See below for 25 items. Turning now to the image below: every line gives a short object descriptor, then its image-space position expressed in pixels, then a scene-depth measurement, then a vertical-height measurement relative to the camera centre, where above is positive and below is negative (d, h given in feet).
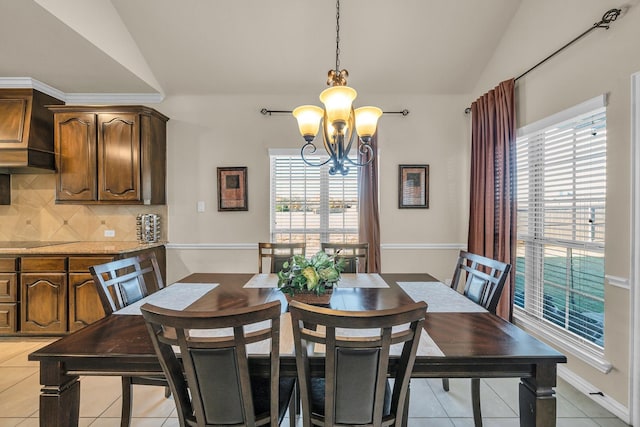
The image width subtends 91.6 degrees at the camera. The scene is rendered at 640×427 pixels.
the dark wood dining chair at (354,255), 8.50 -1.21
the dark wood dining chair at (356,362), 3.04 -1.60
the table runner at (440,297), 5.21 -1.61
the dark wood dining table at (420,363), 3.61 -1.79
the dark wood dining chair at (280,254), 8.51 -1.16
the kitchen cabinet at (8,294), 9.57 -2.60
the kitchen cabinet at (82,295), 9.61 -2.63
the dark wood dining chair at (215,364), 3.07 -1.64
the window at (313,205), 12.19 +0.26
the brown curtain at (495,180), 8.95 +1.00
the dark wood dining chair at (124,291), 5.18 -1.47
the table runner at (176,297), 5.28 -1.61
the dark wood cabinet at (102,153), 10.66 +1.98
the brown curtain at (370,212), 11.50 -0.01
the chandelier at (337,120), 5.58 +1.79
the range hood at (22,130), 9.97 +2.60
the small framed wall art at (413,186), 11.93 +0.99
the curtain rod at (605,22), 6.13 +3.91
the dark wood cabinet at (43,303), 9.61 -2.88
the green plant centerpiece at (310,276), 5.21 -1.10
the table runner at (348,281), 6.74 -1.60
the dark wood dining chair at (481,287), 5.46 -1.42
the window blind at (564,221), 6.93 -0.22
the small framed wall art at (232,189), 11.87 +0.84
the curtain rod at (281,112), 11.69 +3.78
